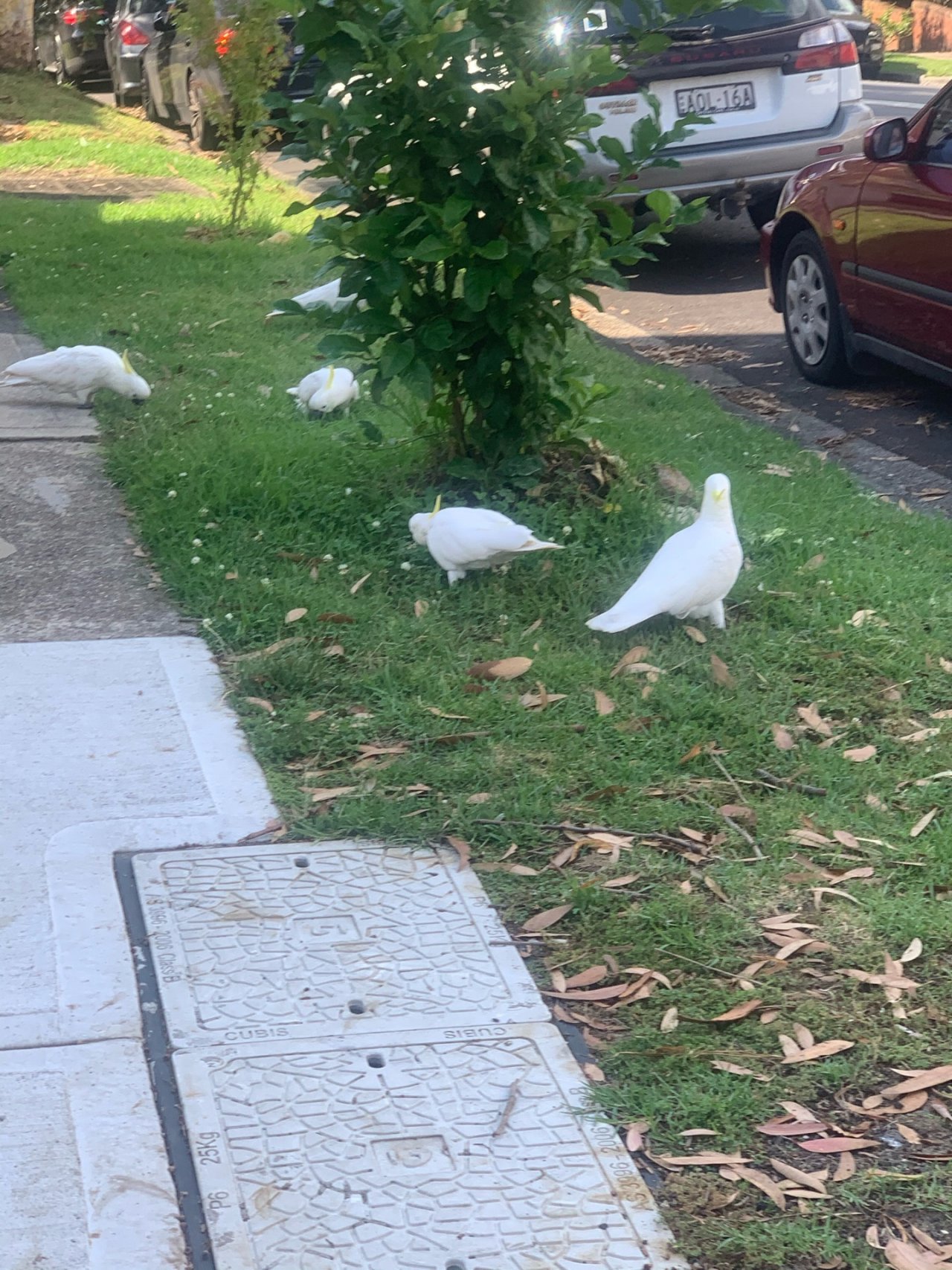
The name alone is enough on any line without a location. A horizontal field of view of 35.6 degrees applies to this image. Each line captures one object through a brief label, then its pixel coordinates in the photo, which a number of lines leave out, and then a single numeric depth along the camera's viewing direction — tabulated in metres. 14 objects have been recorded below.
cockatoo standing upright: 4.32
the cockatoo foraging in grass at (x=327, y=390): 6.27
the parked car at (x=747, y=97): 8.91
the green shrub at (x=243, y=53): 9.61
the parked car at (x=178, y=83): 14.49
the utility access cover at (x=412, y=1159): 2.32
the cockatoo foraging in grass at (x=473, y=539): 4.51
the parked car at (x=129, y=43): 18.70
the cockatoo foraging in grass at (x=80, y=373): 6.46
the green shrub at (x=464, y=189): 4.53
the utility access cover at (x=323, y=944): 2.85
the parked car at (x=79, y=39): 23.41
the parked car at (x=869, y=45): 24.28
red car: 6.46
